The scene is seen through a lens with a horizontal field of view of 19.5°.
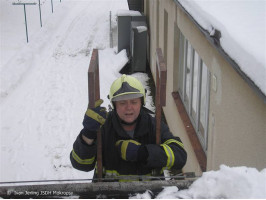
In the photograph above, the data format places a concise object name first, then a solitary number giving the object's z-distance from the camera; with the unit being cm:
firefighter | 479
